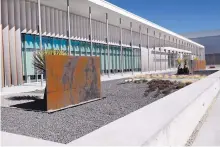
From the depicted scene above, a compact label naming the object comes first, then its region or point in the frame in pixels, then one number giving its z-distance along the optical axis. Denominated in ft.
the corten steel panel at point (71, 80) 23.03
